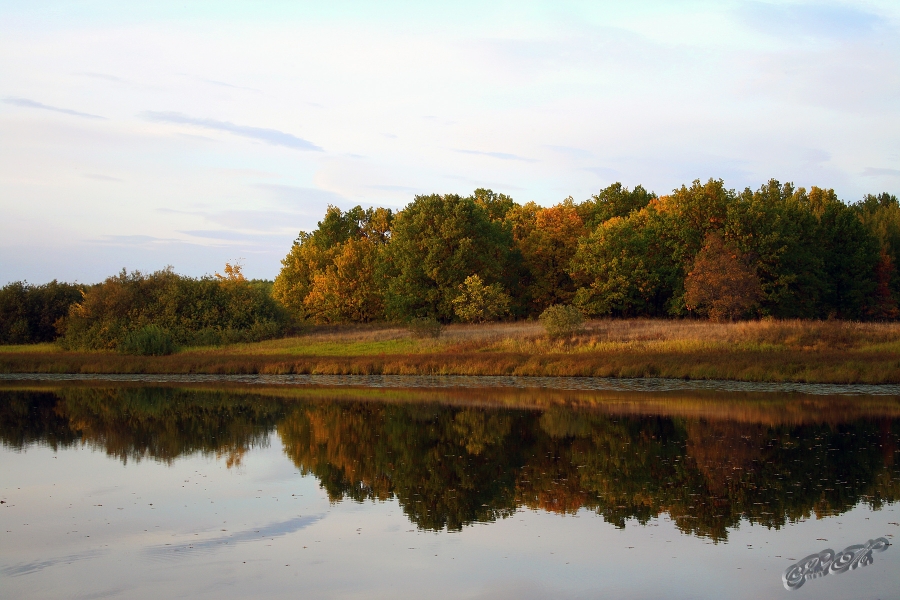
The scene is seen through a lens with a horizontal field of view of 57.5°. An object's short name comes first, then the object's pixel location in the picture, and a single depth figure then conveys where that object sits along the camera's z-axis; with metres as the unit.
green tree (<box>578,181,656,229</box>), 82.81
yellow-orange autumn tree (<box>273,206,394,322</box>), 73.50
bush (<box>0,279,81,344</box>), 59.00
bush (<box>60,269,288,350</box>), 52.19
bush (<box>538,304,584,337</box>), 44.50
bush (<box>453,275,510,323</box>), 61.25
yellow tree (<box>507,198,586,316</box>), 73.81
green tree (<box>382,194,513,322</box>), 65.19
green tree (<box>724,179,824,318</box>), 62.75
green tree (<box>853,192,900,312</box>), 72.69
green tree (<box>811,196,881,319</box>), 70.00
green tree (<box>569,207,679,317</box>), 65.38
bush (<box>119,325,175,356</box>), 49.09
